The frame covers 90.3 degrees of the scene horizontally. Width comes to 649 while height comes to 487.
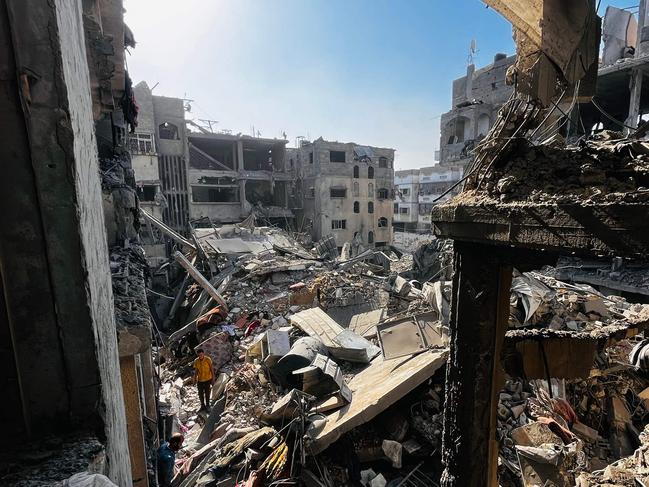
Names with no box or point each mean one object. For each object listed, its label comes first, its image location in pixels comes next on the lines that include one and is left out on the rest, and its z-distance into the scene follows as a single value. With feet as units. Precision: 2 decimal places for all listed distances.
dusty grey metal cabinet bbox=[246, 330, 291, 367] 24.11
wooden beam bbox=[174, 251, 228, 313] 40.30
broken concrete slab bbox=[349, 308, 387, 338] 30.17
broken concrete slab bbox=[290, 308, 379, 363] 23.98
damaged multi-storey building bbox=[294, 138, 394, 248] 97.30
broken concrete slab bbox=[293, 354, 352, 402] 19.44
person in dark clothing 17.01
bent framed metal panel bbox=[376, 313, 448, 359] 21.45
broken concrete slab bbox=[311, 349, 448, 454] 16.44
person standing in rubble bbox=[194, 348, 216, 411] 25.33
